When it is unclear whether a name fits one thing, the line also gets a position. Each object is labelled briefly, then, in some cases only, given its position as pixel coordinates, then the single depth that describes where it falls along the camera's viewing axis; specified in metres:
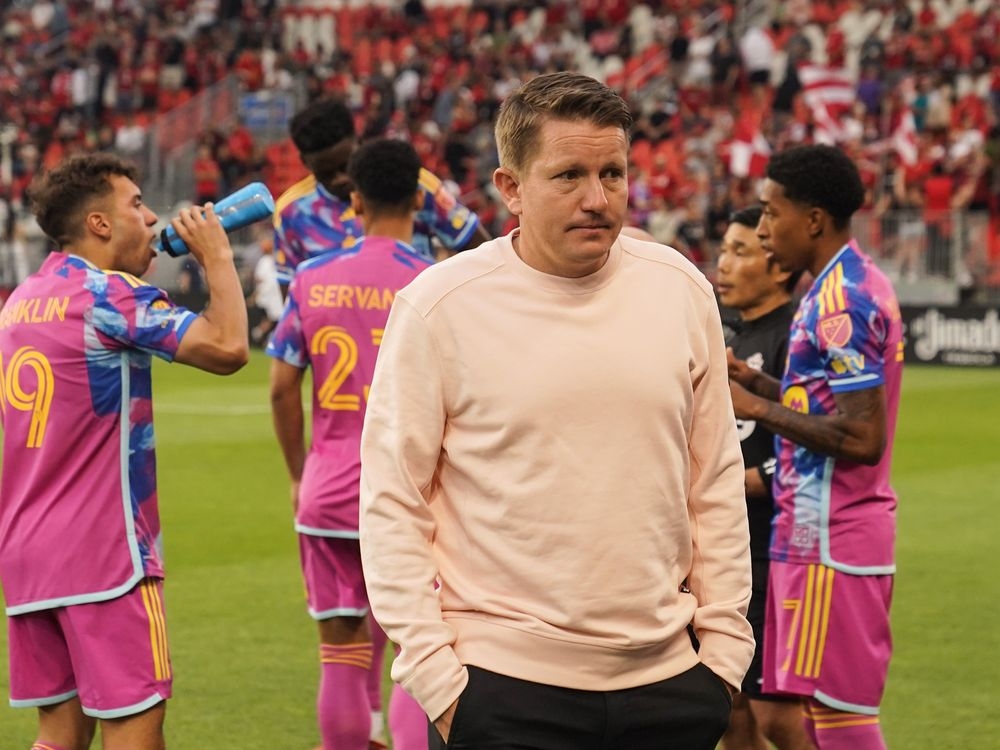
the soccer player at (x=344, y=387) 11.42
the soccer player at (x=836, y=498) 8.95
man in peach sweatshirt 6.15
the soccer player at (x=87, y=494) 8.68
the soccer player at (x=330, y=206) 13.91
